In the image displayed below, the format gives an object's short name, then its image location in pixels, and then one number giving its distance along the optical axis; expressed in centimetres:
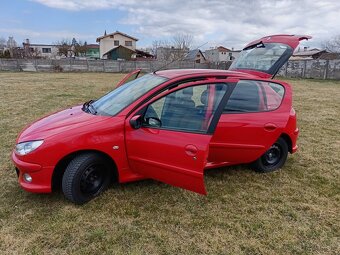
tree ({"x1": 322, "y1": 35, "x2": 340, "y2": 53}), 5122
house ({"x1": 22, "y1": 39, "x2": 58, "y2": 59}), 7420
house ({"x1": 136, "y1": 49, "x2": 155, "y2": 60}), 5028
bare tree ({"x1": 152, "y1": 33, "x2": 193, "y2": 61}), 4064
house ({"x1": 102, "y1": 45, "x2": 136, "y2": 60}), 4603
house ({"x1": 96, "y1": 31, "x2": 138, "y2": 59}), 5531
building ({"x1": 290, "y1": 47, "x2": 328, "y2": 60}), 5011
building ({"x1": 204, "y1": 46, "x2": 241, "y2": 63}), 6422
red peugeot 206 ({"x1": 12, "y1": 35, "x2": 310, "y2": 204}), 286
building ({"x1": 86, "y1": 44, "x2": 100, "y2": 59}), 6531
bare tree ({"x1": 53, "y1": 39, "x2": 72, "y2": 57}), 6053
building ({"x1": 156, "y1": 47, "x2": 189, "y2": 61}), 4026
